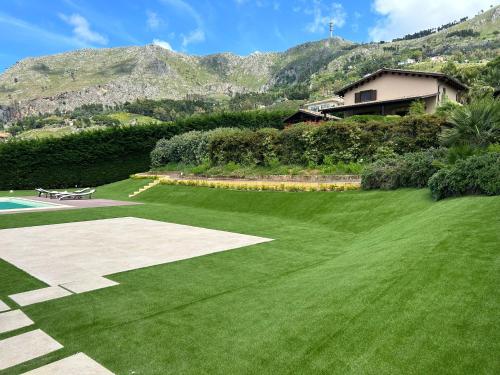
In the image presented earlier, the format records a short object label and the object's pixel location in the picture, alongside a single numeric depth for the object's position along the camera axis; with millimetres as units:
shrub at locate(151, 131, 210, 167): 28256
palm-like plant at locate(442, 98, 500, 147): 12883
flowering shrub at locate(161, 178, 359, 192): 15800
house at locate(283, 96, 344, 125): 35950
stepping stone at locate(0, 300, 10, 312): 5663
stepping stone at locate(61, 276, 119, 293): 6512
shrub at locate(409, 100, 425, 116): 28338
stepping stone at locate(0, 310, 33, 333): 5020
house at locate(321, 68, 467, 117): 32812
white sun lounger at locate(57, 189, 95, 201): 23755
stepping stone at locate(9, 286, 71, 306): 6012
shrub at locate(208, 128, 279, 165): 21922
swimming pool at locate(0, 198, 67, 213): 19330
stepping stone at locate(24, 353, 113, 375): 3840
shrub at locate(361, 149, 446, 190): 12633
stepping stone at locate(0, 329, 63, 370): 4131
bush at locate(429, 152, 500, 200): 8844
